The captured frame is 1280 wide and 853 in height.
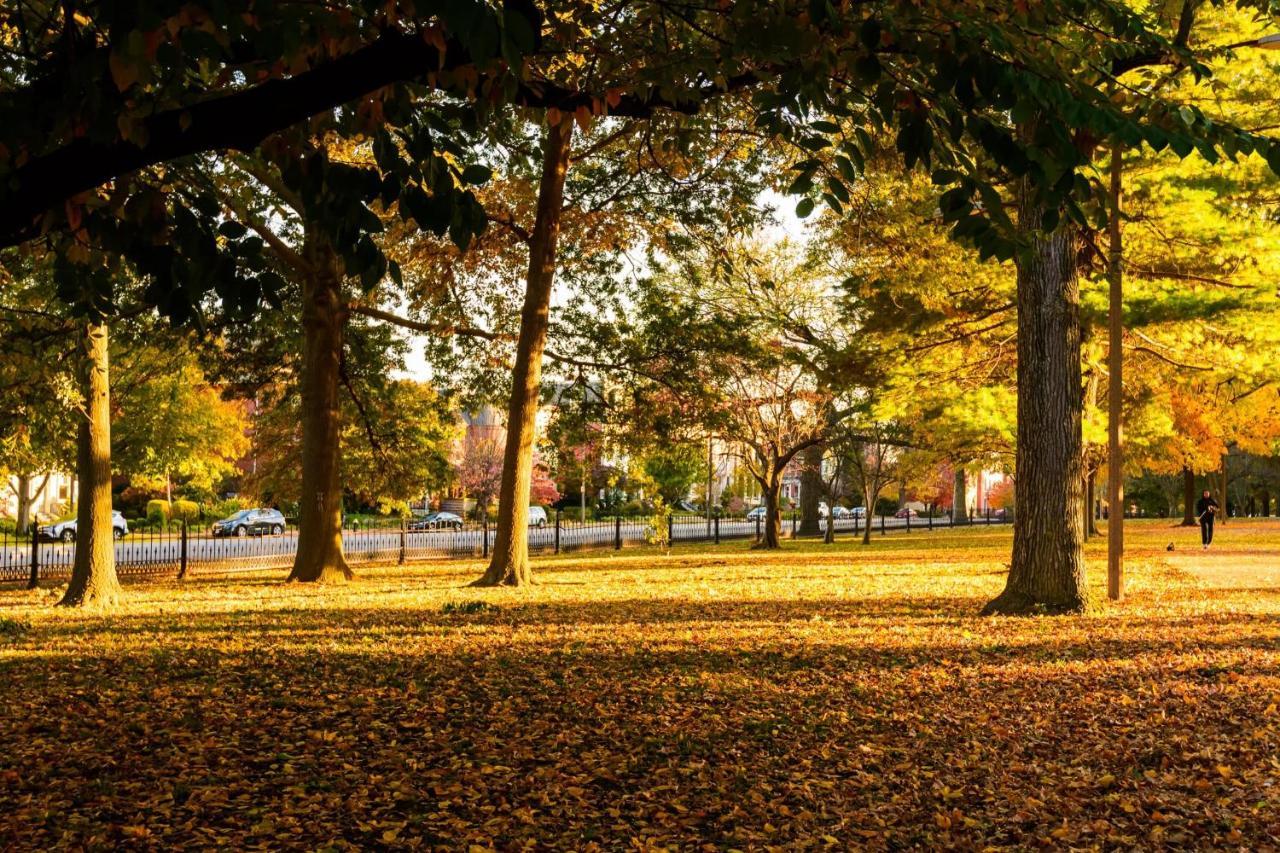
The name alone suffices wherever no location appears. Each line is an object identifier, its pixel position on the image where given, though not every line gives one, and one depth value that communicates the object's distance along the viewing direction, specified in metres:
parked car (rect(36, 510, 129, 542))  35.97
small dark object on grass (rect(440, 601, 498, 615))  11.86
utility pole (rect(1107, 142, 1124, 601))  12.16
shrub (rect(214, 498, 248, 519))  48.41
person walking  25.00
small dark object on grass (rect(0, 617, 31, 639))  10.40
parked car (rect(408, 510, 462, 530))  47.66
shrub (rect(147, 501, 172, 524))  44.41
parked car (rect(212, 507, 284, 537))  40.94
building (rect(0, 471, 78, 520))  52.28
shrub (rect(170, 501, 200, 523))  45.91
